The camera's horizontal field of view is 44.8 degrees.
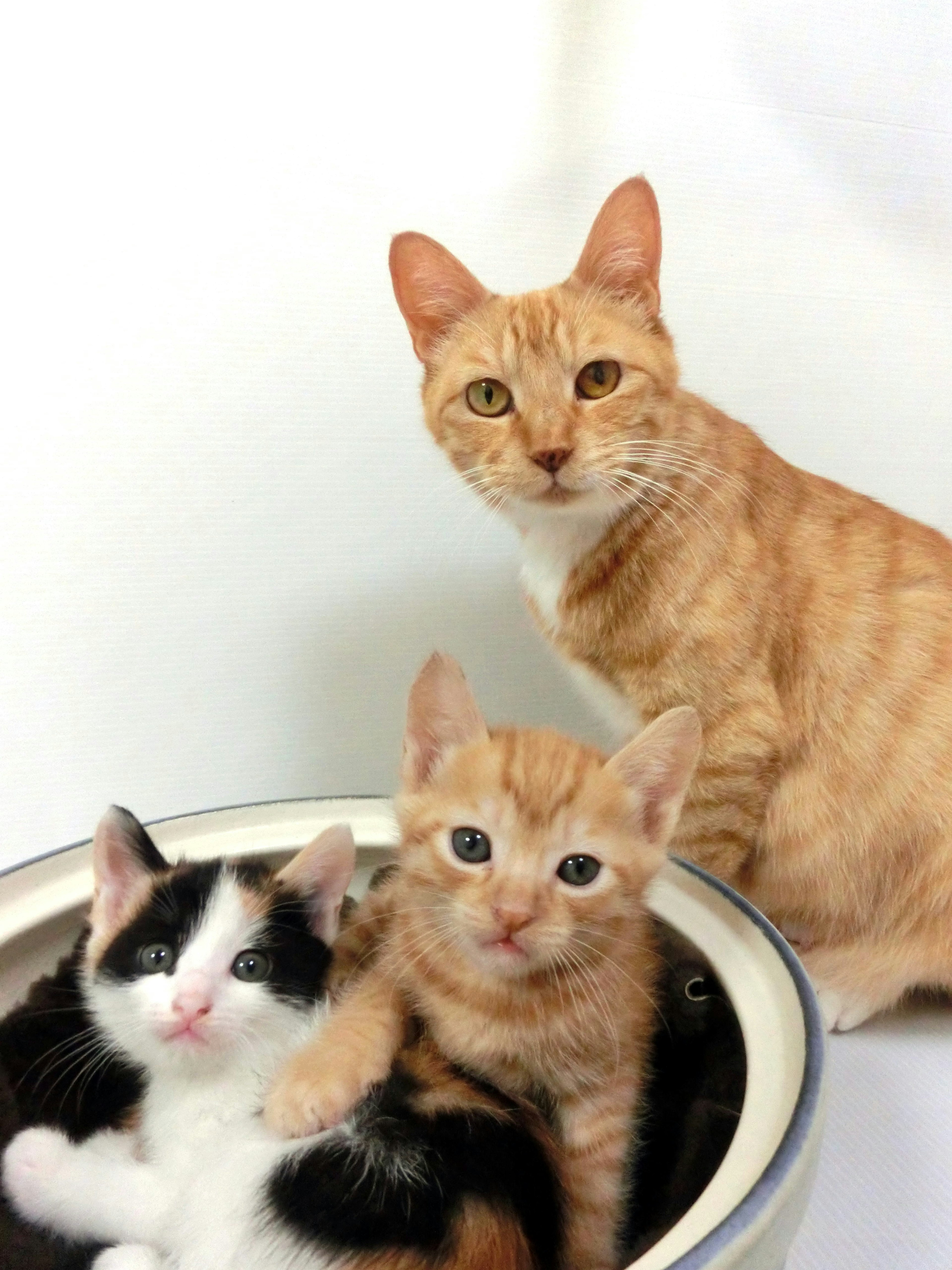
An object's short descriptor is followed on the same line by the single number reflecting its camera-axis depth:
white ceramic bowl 0.21
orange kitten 0.27
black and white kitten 0.25
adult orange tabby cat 0.36
